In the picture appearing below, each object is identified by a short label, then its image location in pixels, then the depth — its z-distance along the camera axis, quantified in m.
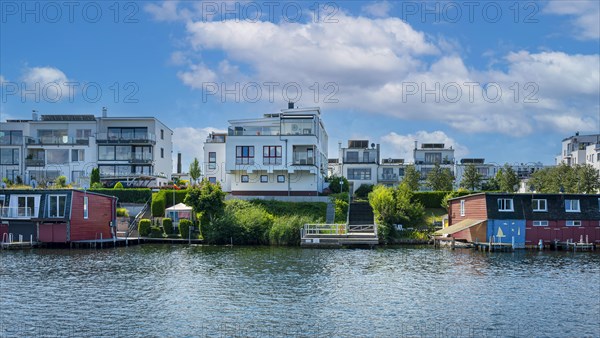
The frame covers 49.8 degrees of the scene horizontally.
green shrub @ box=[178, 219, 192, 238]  60.12
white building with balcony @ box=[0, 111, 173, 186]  84.06
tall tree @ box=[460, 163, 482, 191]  88.12
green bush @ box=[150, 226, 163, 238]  61.22
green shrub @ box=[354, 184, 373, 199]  85.19
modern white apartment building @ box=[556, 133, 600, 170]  99.88
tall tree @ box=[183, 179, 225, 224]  59.69
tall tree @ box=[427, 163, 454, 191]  85.94
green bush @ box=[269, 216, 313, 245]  57.72
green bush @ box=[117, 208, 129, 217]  66.38
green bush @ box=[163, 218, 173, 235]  61.19
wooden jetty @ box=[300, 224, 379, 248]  55.91
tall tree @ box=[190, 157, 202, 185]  85.69
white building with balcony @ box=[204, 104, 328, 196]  71.62
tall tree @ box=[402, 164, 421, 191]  87.12
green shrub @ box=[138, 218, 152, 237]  61.34
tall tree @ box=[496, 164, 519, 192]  87.94
